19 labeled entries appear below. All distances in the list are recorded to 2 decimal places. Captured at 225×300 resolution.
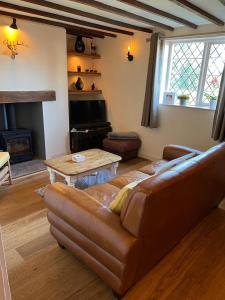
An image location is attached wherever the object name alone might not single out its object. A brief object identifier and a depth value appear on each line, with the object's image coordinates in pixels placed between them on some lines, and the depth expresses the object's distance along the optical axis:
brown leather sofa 1.29
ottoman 4.02
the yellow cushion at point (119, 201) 1.53
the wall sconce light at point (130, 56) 4.18
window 3.43
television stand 4.23
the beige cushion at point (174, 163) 1.81
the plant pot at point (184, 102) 3.74
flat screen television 4.56
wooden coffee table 2.55
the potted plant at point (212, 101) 3.43
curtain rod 3.19
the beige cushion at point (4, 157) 2.77
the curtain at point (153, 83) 3.68
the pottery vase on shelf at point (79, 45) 4.47
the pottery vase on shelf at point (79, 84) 4.66
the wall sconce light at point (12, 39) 3.18
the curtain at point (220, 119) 3.16
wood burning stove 3.67
